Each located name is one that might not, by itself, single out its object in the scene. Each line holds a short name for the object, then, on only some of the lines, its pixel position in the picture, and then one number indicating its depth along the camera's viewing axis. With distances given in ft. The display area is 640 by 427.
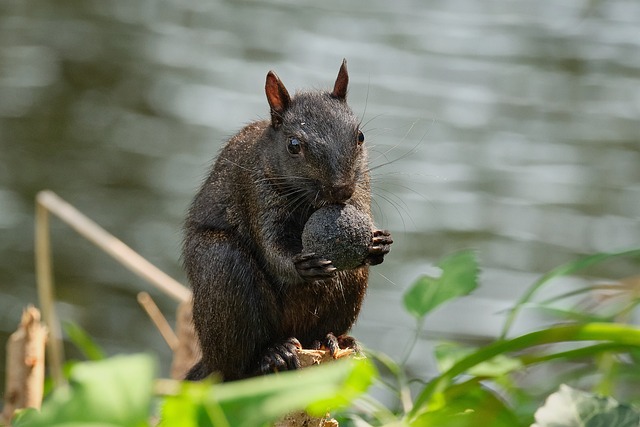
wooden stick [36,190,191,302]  29.32
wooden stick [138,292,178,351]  29.81
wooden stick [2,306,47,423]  23.91
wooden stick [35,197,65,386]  27.37
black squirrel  21.40
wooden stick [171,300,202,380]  29.63
